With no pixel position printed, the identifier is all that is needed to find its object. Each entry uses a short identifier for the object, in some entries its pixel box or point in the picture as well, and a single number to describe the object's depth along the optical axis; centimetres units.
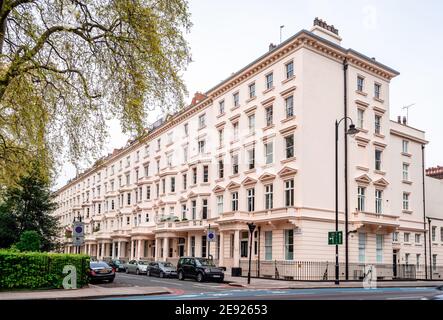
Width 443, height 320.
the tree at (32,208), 3375
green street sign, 2712
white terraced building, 3419
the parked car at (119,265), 4650
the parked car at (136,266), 4056
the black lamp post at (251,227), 2982
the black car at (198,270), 3014
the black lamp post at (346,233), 2612
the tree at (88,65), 1463
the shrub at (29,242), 2580
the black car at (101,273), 2700
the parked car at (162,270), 3559
